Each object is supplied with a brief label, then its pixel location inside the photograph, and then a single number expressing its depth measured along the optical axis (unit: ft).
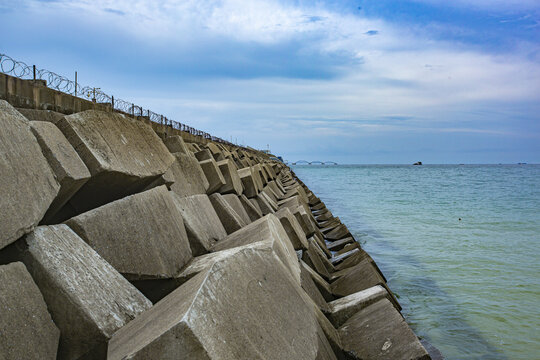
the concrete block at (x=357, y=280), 14.32
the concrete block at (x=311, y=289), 11.61
